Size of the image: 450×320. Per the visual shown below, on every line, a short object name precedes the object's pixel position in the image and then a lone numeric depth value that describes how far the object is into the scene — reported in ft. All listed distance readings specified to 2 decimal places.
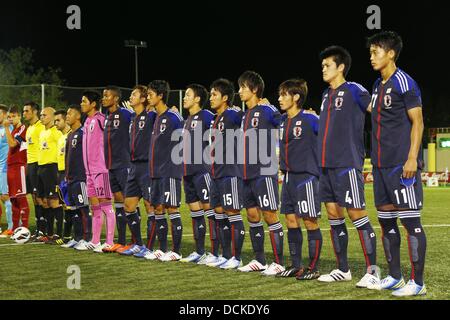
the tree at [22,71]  195.31
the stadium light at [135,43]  142.61
